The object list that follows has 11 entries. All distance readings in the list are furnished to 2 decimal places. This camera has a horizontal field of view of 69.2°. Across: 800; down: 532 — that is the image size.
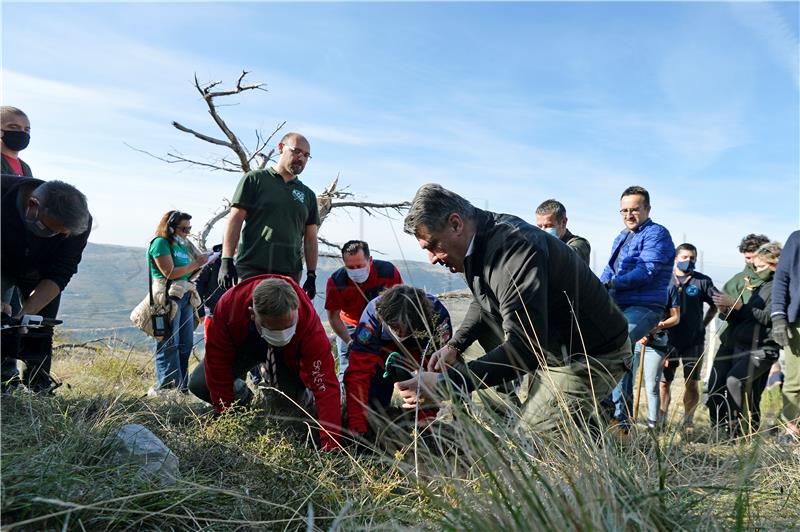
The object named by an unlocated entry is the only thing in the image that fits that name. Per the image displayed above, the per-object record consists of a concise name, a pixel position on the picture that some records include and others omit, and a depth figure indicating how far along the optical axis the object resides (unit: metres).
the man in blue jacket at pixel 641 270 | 4.48
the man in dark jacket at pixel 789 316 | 4.32
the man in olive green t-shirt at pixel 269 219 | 4.64
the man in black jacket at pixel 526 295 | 2.55
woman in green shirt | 4.92
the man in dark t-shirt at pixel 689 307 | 5.60
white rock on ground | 2.28
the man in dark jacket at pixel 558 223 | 5.01
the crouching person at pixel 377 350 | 3.30
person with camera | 3.04
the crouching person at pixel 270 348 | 3.46
